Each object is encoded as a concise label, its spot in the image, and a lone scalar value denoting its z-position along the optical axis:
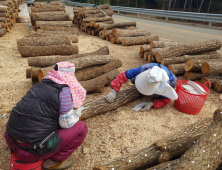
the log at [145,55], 6.57
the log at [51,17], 10.09
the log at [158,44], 6.47
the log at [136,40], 8.32
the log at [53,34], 7.75
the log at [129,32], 8.73
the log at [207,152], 1.77
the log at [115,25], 9.66
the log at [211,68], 4.60
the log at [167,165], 1.95
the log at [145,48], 6.75
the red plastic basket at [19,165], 1.97
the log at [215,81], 4.50
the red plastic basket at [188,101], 3.47
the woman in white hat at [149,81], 2.86
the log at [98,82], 4.25
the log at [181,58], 5.36
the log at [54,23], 9.42
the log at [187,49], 5.52
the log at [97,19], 10.91
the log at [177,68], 5.13
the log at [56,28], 9.04
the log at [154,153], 2.09
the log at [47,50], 6.47
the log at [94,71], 4.57
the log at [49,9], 11.45
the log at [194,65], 4.73
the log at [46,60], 5.15
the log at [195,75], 4.92
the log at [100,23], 10.00
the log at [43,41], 6.69
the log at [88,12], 11.49
